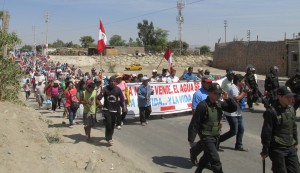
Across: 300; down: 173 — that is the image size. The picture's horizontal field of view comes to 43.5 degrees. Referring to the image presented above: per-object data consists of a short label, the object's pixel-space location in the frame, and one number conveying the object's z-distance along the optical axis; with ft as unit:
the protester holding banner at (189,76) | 47.23
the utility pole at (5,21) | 51.78
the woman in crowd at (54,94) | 52.06
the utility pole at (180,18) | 248.73
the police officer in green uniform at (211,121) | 18.72
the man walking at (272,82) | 40.63
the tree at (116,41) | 485.97
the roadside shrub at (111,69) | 190.35
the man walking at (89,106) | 31.19
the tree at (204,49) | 304.67
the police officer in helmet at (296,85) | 36.73
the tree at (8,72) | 46.57
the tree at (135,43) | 393.82
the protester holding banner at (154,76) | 48.98
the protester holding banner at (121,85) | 37.46
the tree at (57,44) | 534.00
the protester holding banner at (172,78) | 45.94
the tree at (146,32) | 379.76
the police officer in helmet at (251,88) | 45.48
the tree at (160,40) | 344.41
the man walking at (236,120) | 26.45
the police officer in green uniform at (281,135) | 16.70
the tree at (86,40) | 446.28
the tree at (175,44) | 336.92
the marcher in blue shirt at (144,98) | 38.75
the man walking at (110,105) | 29.63
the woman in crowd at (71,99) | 38.93
